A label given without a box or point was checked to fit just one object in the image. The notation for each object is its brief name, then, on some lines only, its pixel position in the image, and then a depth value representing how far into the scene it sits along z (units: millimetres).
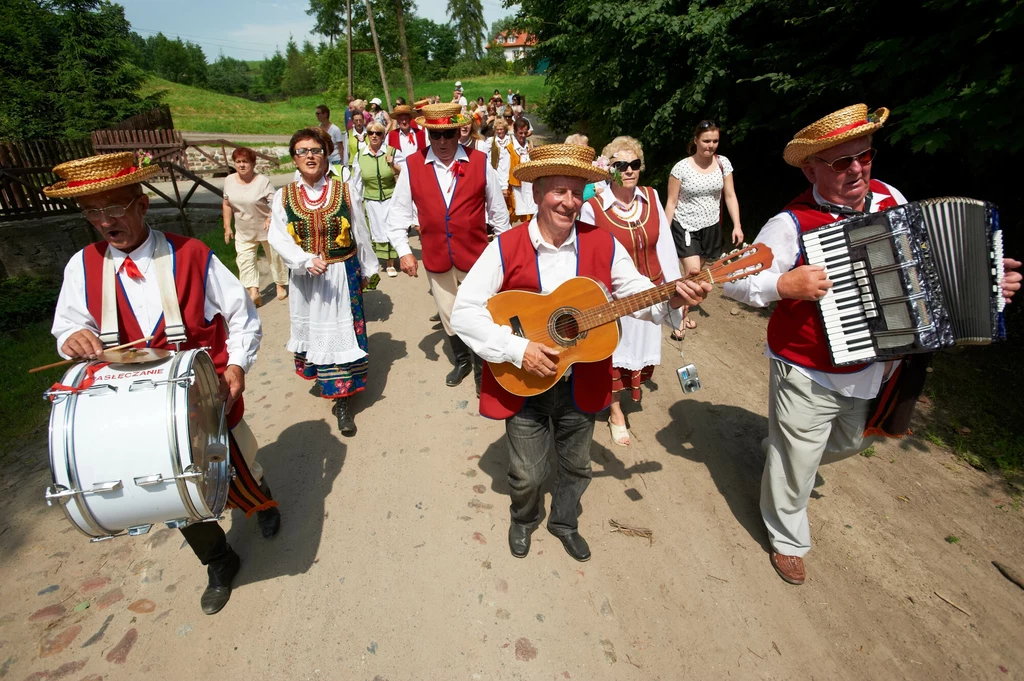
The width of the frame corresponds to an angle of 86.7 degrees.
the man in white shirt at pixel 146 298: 2475
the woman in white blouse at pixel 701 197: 5273
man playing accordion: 2590
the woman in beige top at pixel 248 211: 6723
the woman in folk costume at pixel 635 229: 4117
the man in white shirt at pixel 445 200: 4625
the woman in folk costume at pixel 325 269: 4367
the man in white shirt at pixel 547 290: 2639
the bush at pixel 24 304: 7562
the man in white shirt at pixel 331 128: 9969
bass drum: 2217
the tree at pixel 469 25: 84062
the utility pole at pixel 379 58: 26562
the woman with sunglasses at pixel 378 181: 7406
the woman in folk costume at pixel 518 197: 7632
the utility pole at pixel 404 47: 30703
